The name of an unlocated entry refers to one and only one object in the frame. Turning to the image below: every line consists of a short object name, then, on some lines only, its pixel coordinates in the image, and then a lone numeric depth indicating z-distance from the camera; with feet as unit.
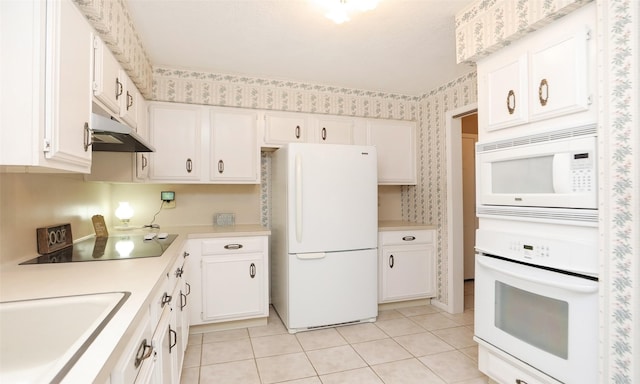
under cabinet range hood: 4.45
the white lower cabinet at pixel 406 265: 10.02
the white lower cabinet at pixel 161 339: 2.78
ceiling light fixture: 5.55
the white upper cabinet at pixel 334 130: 10.28
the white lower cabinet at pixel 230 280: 8.32
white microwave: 4.34
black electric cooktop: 4.96
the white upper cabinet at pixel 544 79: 4.38
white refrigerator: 8.50
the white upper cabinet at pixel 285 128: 9.77
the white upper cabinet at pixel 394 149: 10.93
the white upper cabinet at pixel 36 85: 3.17
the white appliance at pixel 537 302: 4.35
